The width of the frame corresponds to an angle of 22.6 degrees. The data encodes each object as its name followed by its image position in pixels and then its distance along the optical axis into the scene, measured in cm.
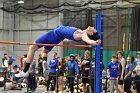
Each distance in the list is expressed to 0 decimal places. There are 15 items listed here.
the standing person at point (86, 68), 1112
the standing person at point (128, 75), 1060
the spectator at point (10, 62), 1561
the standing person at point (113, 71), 1078
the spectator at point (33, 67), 1278
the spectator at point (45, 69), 1279
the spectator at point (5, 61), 1425
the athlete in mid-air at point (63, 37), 665
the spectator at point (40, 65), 1502
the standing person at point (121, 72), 1048
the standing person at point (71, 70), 1184
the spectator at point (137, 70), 1053
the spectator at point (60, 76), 1205
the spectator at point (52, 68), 1189
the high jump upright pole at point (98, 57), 764
